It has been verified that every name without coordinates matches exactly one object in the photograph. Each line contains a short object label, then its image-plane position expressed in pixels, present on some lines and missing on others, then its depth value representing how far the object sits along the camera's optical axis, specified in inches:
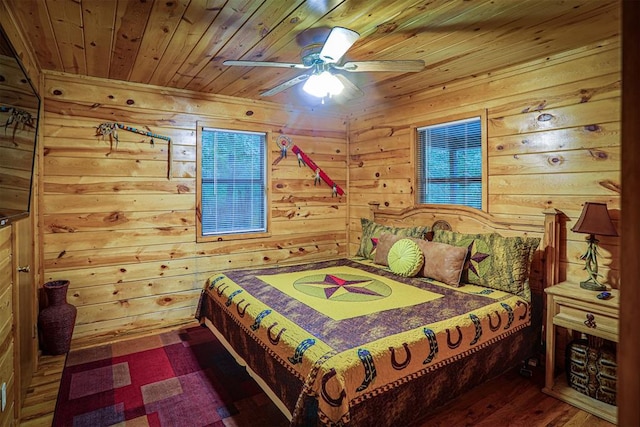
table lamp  88.4
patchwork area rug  84.7
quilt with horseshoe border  62.8
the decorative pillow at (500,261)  102.5
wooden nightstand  83.4
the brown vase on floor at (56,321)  112.4
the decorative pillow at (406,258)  118.0
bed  65.8
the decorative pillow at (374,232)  133.2
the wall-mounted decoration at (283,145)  162.9
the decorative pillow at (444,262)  110.3
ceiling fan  82.2
